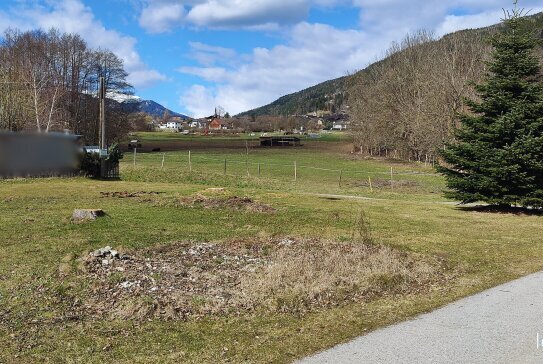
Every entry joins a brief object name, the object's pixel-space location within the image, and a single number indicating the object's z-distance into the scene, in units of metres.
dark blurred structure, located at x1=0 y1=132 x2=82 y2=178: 18.59
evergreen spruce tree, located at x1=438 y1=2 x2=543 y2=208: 17.61
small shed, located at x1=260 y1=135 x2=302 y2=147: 98.38
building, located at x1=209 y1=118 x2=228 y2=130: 191.41
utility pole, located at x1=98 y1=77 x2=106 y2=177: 33.09
